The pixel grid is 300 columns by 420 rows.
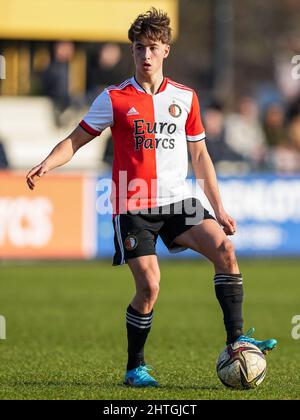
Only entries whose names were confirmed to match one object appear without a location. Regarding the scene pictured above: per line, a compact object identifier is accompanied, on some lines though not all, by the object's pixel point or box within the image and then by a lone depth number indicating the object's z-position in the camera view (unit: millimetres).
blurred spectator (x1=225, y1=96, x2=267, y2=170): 22828
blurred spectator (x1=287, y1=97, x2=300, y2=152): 22414
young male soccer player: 7691
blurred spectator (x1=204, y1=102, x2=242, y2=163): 18594
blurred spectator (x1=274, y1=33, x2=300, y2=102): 30312
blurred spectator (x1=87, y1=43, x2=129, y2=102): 22562
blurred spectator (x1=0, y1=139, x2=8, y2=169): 17578
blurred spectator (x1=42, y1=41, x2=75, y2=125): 22828
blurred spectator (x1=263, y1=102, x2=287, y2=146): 22797
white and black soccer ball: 7500
